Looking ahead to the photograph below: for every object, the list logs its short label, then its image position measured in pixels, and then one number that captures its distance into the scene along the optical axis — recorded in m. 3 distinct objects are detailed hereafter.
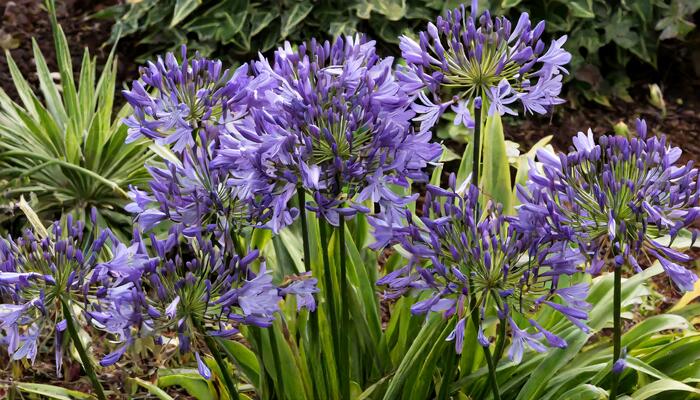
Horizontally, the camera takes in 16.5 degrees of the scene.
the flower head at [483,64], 2.26
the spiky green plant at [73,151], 3.27
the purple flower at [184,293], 2.19
